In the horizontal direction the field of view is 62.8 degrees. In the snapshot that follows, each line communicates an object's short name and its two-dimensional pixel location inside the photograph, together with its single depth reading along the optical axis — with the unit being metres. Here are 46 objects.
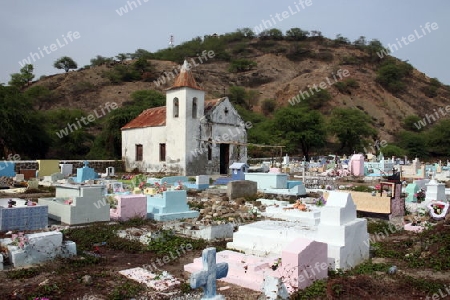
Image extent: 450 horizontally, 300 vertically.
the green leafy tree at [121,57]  88.56
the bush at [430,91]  84.79
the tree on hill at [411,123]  68.38
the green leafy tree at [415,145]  52.41
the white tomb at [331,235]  6.39
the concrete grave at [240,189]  14.34
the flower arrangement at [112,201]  11.55
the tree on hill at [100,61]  85.12
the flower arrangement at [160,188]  12.95
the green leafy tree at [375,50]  96.38
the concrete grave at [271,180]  16.53
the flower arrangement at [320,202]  11.64
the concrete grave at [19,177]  19.95
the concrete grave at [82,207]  9.71
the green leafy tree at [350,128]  47.66
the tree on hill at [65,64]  84.06
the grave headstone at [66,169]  22.73
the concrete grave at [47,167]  22.20
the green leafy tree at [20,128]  27.48
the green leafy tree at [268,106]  75.19
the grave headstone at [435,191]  12.85
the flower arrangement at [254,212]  11.10
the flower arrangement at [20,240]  6.47
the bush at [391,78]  81.00
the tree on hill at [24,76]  67.56
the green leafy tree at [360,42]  109.19
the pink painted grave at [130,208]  10.36
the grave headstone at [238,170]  19.77
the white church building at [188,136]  24.83
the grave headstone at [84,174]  20.25
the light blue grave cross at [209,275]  4.01
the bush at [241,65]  91.00
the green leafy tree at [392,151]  46.59
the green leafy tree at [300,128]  41.78
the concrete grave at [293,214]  10.02
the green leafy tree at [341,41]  113.06
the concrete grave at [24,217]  8.38
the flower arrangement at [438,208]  10.41
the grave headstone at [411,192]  14.24
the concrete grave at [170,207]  10.80
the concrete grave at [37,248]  6.43
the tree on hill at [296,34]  116.25
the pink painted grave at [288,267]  5.37
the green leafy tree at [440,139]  52.28
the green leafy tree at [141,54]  94.88
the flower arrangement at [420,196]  14.38
